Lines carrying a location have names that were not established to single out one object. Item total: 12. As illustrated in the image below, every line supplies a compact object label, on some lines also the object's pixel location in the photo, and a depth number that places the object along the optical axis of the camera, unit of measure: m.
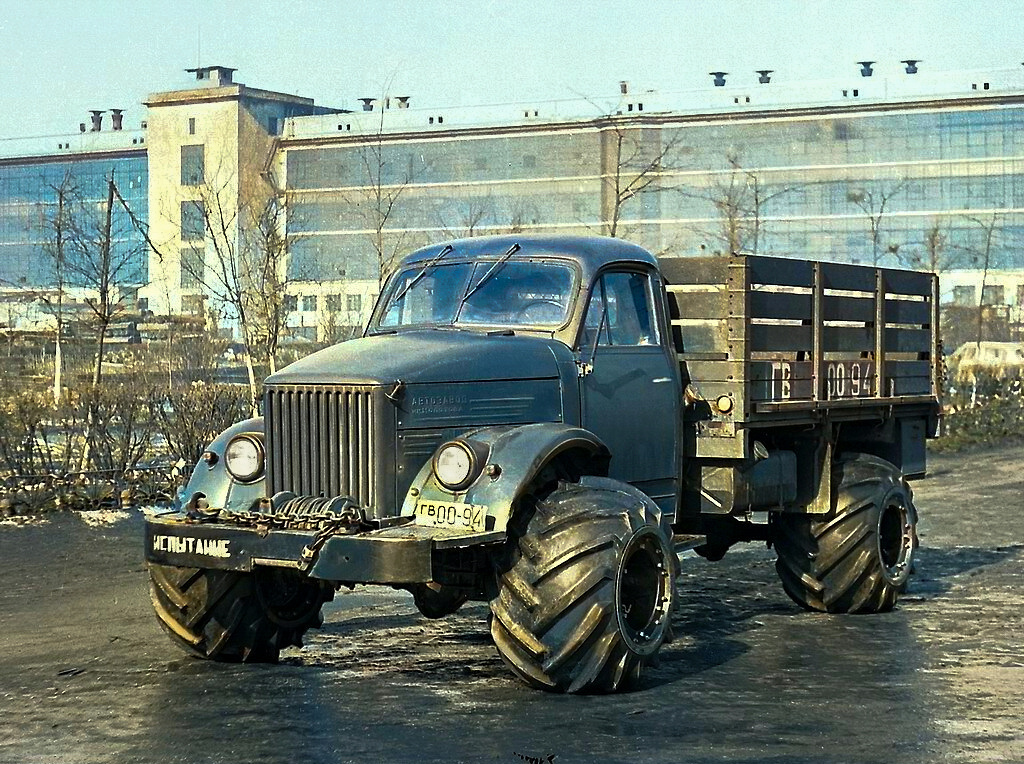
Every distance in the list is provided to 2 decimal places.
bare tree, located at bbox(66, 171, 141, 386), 23.62
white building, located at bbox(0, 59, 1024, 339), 107.19
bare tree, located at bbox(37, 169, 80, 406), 27.49
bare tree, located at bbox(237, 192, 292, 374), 26.64
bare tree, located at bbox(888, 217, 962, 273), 90.44
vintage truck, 9.20
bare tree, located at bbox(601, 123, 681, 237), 105.19
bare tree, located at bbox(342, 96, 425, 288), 108.16
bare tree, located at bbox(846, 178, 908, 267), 105.57
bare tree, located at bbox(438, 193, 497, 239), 104.15
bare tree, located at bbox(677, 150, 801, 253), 98.25
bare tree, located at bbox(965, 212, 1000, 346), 98.20
